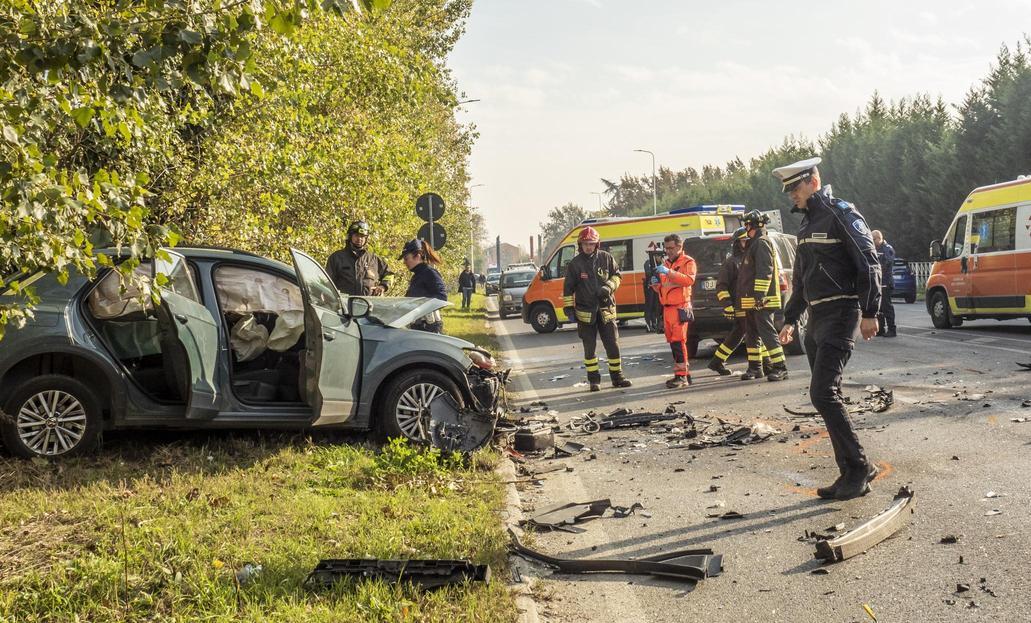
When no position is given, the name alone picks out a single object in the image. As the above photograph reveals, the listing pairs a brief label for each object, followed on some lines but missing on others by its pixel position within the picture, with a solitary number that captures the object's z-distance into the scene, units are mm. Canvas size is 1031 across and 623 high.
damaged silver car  6965
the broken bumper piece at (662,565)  4793
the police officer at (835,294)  6152
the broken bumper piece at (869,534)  4832
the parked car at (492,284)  54984
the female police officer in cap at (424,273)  10766
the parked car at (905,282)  30469
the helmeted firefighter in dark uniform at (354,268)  11087
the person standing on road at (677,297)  11945
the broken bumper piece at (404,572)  4508
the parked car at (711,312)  14617
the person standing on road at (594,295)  11891
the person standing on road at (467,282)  36562
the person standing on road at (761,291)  11914
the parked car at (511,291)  31888
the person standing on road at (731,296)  12555
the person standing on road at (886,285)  16422
